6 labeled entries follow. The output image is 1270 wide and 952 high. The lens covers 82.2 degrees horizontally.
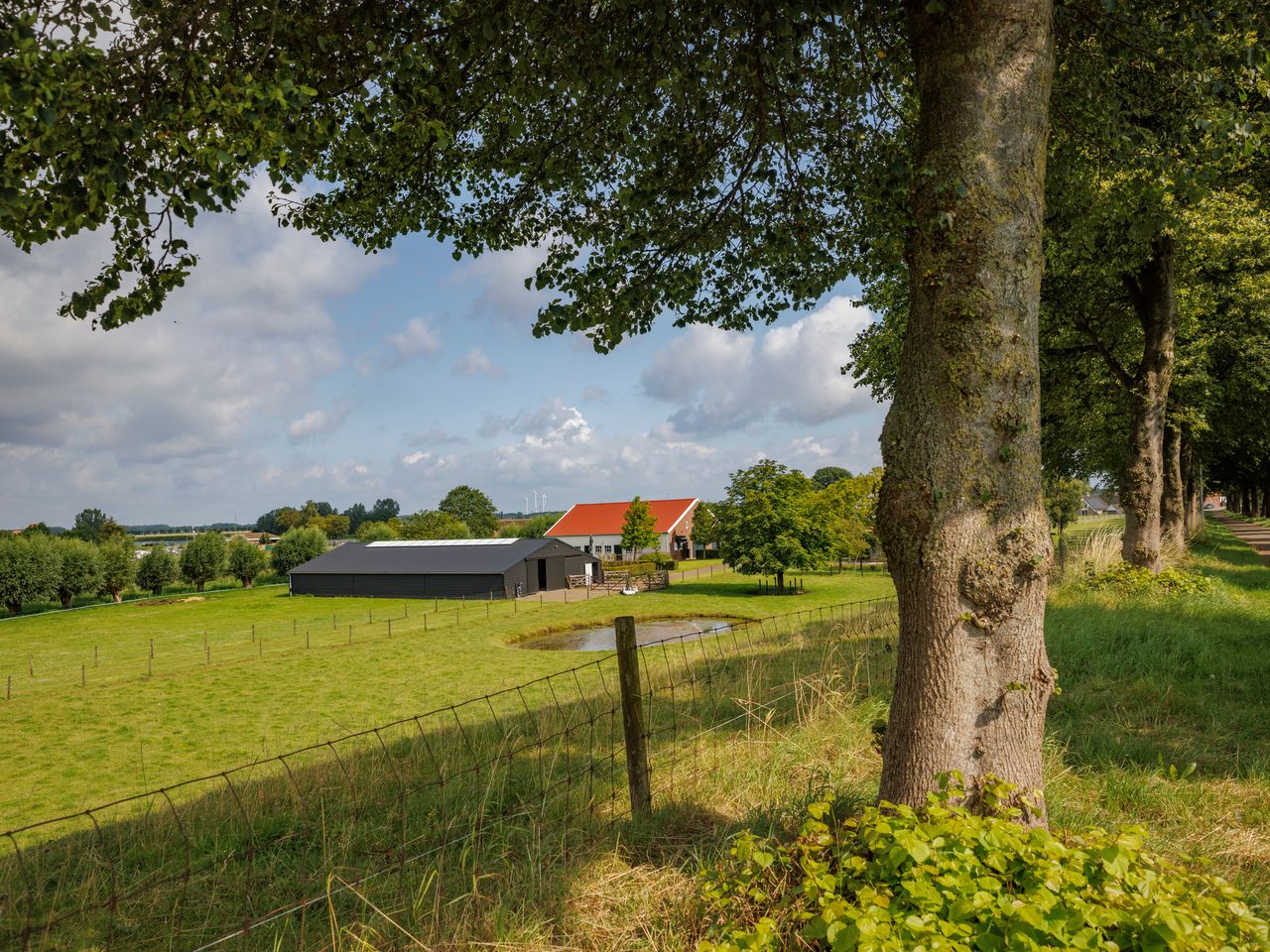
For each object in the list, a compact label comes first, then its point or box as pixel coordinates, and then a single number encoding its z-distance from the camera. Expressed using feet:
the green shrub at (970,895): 7.91
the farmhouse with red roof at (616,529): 233.96
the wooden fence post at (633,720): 15.51
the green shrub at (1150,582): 44.65
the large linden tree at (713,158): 11.98
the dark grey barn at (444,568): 150.51
